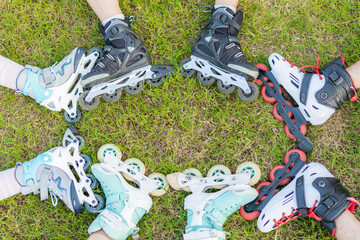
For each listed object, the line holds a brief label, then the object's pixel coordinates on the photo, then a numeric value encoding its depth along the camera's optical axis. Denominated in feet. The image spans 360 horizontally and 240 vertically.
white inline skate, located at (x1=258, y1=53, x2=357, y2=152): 9.19
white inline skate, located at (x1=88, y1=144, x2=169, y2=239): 9.18
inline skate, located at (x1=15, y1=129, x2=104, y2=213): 9.68
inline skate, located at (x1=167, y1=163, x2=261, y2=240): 9.30
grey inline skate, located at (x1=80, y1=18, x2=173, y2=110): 9.86
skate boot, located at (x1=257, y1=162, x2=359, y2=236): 8.65
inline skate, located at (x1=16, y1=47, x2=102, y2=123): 9.96
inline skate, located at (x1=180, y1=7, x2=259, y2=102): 9.79
